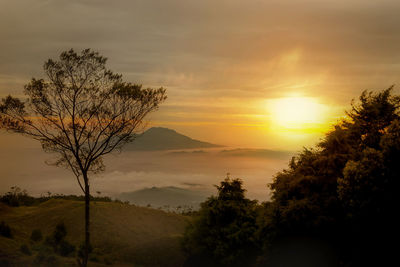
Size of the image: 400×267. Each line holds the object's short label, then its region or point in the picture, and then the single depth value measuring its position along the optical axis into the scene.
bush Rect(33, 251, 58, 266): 32.19
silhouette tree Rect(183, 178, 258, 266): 31.55
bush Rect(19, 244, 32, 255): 34.25
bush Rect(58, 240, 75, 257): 36.95
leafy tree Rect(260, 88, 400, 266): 25.72
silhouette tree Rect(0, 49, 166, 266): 33.56
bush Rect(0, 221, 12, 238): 39.83
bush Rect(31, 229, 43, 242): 41.06
